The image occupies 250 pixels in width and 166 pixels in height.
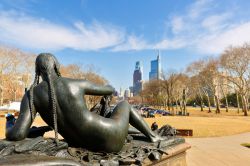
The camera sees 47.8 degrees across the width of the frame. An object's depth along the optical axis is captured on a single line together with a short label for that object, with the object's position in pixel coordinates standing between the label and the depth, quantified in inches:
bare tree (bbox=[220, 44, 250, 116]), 1536.7
